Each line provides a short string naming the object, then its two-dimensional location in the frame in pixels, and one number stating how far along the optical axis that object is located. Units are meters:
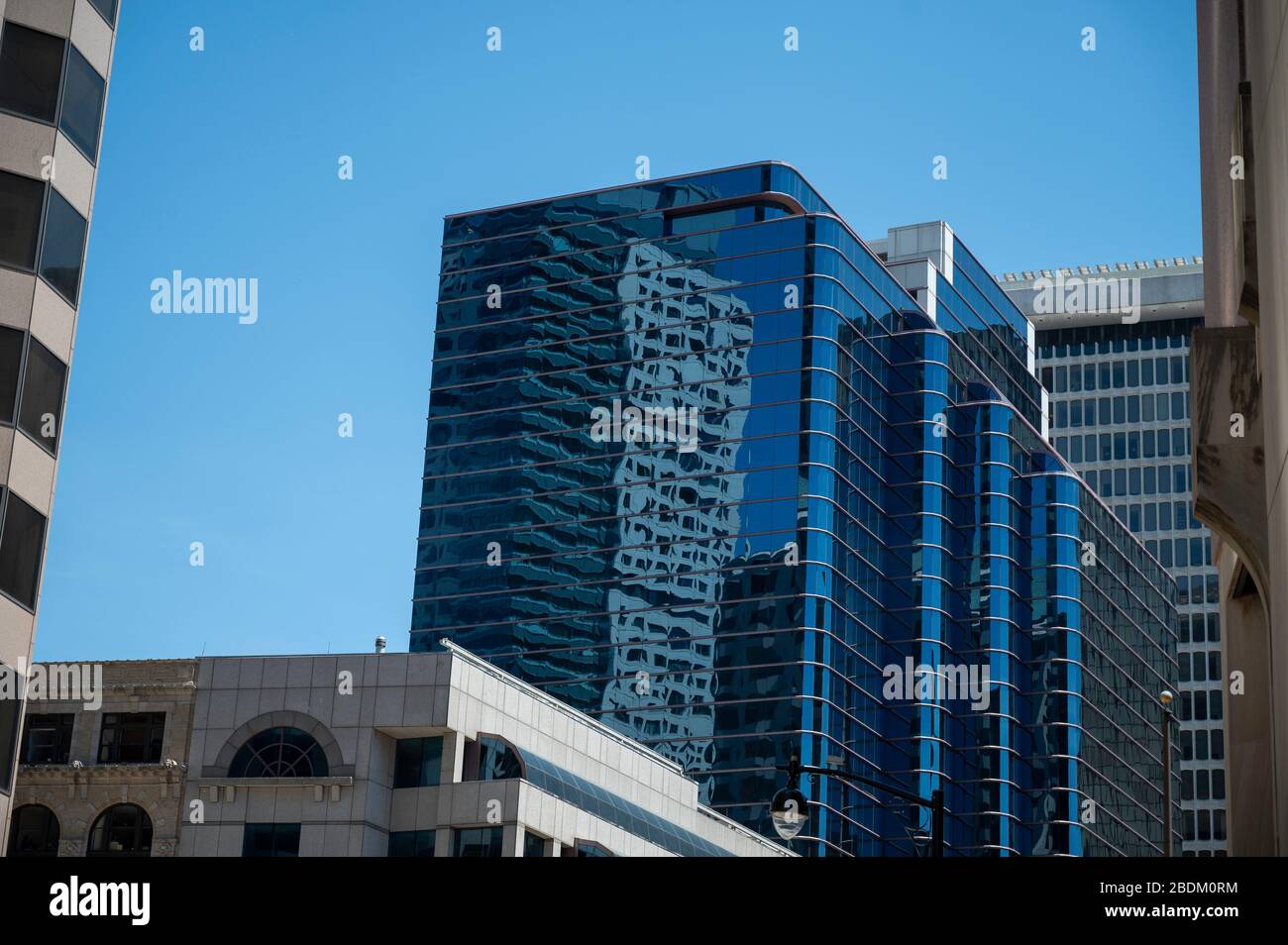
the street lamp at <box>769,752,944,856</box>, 27.59
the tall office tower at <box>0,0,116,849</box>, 33.28
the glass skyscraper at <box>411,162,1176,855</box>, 115.75
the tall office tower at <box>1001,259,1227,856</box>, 173.00
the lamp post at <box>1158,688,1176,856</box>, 38.01
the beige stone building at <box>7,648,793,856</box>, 60.41
